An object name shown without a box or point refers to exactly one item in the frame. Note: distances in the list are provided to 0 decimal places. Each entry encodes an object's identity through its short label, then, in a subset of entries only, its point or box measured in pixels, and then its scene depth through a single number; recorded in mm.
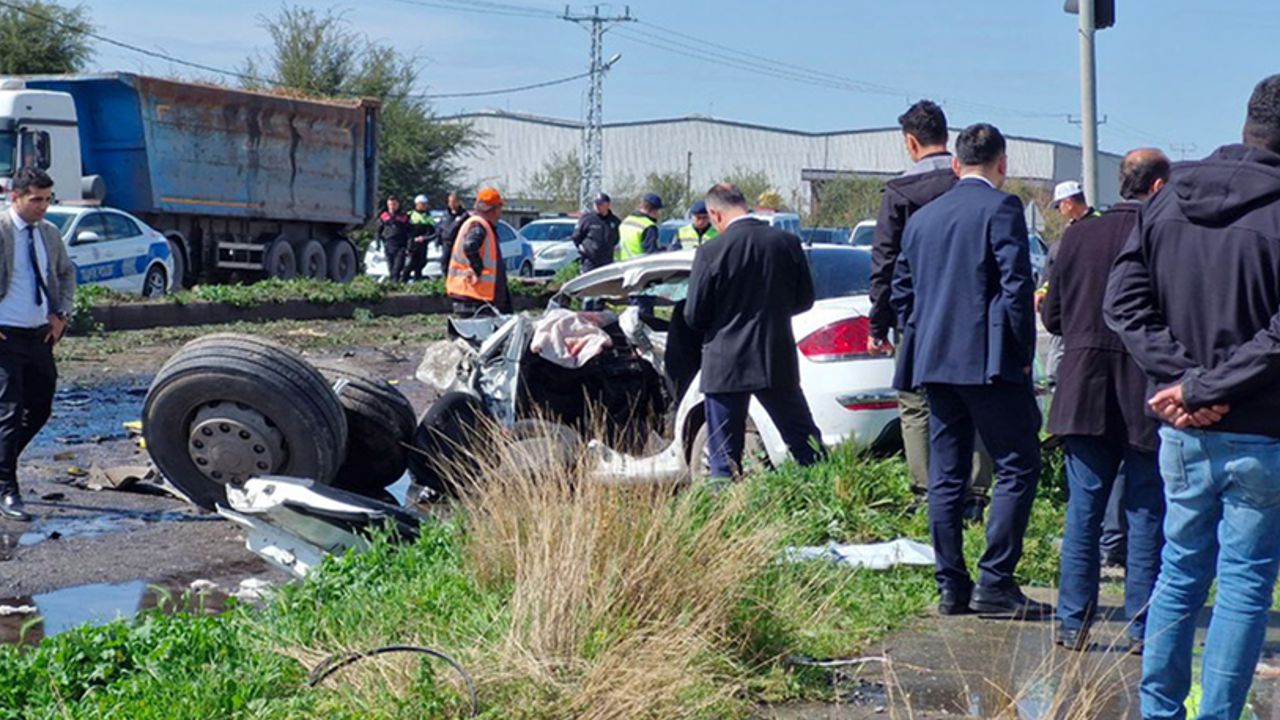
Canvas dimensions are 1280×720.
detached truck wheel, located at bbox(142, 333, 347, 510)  8656
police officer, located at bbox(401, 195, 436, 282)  33209
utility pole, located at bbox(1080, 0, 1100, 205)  11383
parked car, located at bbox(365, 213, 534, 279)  39406
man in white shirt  9133
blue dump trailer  27812
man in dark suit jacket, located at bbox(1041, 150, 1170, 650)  5965
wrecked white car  9141
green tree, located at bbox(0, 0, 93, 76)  50531
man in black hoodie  4527
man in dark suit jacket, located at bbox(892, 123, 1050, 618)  6328
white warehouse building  94062
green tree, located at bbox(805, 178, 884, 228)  59500
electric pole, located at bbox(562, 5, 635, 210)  67125
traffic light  11406
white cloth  10008
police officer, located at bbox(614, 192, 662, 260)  18312
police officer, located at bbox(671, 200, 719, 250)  17375
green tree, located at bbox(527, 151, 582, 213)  81938
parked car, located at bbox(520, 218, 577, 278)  42250
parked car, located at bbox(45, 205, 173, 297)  23469
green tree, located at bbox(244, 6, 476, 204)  60188
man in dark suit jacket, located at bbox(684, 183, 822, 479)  8180
